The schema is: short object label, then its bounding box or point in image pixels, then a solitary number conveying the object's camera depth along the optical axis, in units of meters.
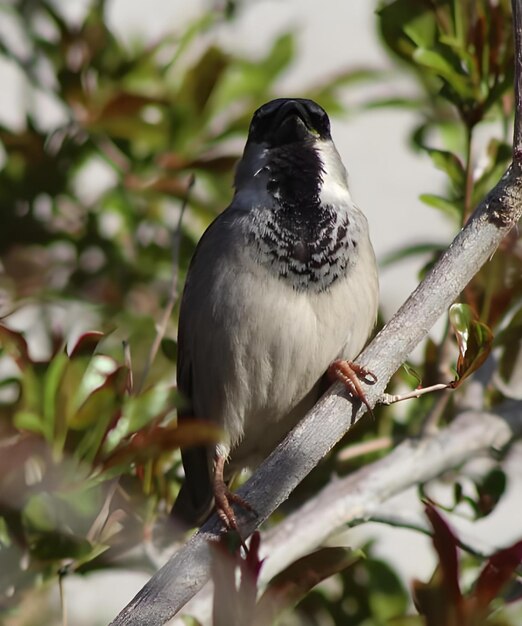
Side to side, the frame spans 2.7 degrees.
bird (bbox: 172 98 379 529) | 3.22
